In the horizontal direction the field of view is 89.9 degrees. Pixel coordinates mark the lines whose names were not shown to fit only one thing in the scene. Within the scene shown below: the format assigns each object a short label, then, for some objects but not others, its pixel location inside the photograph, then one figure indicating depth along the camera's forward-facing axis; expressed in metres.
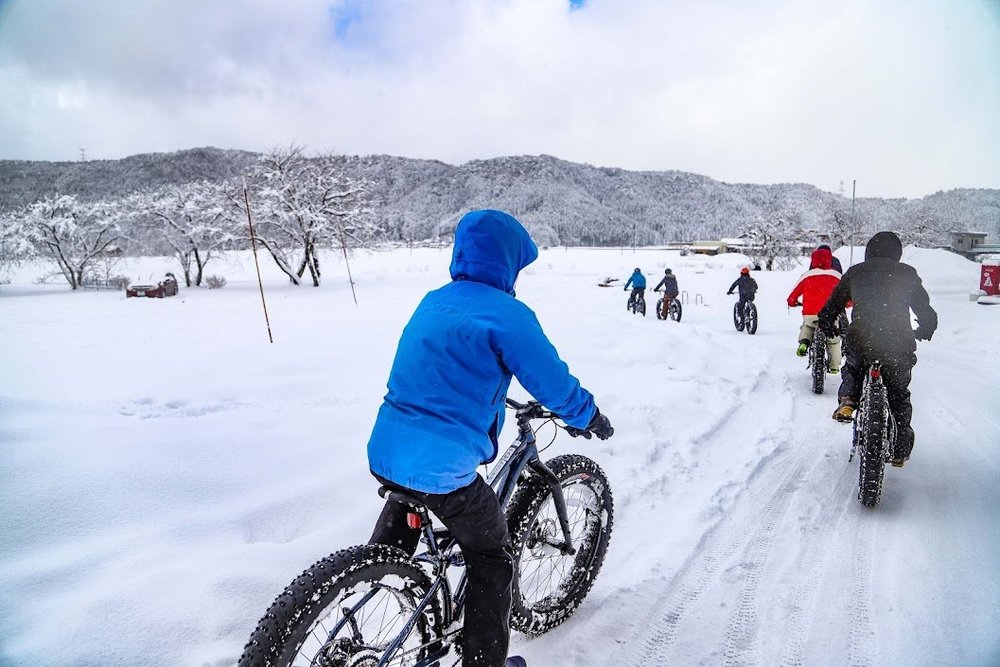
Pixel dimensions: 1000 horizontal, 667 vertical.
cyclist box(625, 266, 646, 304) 16.48
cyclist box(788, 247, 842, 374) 7.30
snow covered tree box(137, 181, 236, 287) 27.55
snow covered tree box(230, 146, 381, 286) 27.81
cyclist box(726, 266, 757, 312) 12.31
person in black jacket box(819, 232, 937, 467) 3.70
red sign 13.99
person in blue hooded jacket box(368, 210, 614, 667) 1.71
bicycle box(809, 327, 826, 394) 6.47
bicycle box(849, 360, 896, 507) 3.44
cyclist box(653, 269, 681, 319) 14.84
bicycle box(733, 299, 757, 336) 12.28
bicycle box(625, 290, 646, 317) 17.17
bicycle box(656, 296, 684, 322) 15.23
